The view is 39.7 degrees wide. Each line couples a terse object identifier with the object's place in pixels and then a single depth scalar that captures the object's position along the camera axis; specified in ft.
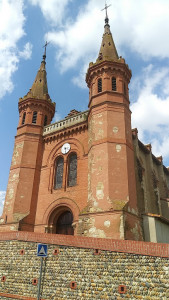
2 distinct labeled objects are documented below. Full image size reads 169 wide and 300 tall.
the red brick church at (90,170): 44.24
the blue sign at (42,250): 28.22
